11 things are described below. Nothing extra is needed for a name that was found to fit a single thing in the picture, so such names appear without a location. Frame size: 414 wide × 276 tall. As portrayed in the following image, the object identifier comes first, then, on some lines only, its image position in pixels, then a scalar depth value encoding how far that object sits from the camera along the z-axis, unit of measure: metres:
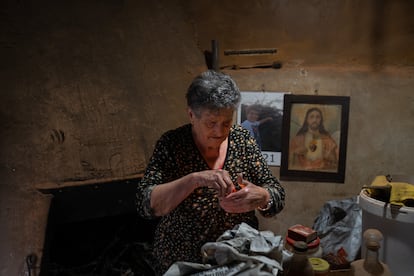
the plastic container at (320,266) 1.07
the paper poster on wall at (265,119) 2.49
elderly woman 1.26
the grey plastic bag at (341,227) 2.10
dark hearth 2.38
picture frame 2.44
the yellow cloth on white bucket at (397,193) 1.75
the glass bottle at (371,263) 1.14
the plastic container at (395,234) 1.72
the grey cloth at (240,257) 0.97
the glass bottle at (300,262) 1.01
